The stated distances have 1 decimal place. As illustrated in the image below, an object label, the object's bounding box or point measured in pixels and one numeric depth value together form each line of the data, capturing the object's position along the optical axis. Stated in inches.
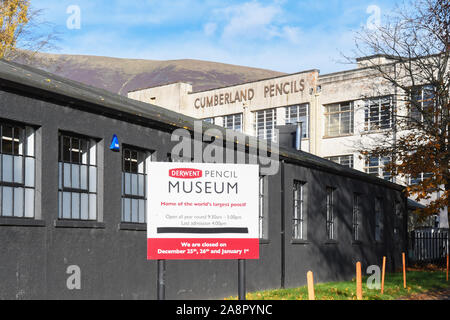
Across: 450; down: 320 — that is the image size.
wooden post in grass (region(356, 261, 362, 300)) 546.5
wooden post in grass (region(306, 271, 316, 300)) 441.9
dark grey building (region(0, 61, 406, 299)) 452.4
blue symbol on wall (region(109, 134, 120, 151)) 543.9
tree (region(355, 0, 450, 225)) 994.7
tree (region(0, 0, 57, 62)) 1378.0
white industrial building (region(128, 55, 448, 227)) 1934.1
